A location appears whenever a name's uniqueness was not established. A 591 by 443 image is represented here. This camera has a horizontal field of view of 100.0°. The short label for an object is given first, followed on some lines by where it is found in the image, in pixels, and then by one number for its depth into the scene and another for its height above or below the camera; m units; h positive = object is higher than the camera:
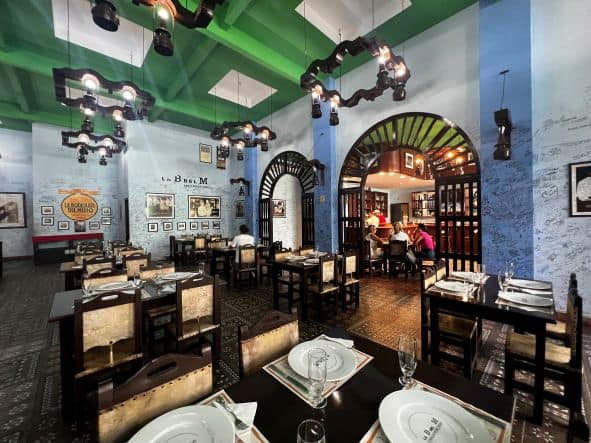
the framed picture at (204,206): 10.12 +0.62
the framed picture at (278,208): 9.74 +0.48
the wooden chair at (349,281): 3.97 -1.01
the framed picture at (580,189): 3.36 +0.38
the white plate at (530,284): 2.47 -0.70
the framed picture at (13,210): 9.36 +0.51
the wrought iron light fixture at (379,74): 3.33 +2.23
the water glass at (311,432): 0.80 -0.71
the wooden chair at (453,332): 2.17 -1.08
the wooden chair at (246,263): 5.20 -0.90
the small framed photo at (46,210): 9.15 +0.48
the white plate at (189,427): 0.83 -0.72
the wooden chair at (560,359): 1.73 -1.09
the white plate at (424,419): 0.83 -0.73
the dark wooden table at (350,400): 0.91 -0.76
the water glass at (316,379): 0.96 -0.62
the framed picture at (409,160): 8.45 +2.03
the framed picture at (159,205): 9.11 +0.61
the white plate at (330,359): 1.19 -0.72
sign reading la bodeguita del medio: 9.65 +0.72
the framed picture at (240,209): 10.50 +0.50
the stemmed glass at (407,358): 1.12 -0.64
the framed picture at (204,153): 10.33 +2.86
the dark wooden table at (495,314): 1.85 -0.81
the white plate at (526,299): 2.08 -0.72
